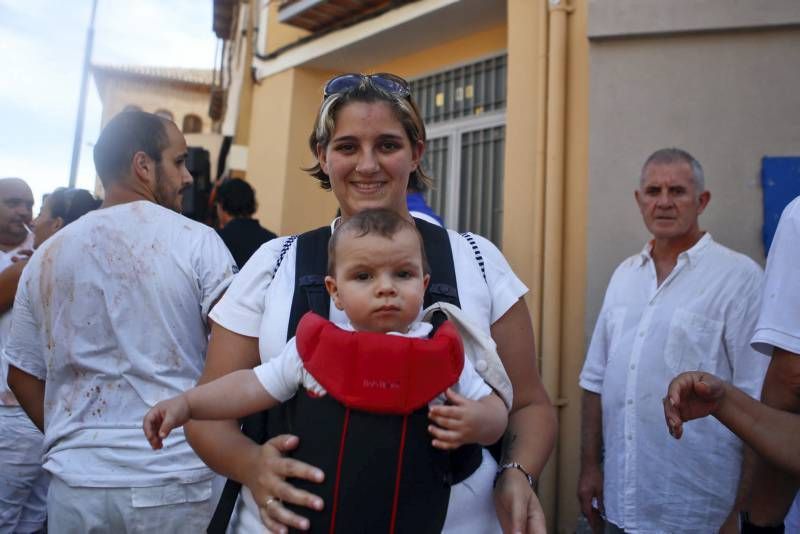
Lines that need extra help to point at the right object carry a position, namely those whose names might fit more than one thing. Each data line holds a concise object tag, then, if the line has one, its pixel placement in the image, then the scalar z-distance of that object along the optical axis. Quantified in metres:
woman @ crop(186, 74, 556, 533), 1.63
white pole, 13.32
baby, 1.49
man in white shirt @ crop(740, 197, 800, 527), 1.84
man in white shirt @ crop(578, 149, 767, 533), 2.97
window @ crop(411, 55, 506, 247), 6.31
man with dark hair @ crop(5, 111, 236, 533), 2.36
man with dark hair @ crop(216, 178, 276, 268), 4.29
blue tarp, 4.19
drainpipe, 4.70
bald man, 3.40
